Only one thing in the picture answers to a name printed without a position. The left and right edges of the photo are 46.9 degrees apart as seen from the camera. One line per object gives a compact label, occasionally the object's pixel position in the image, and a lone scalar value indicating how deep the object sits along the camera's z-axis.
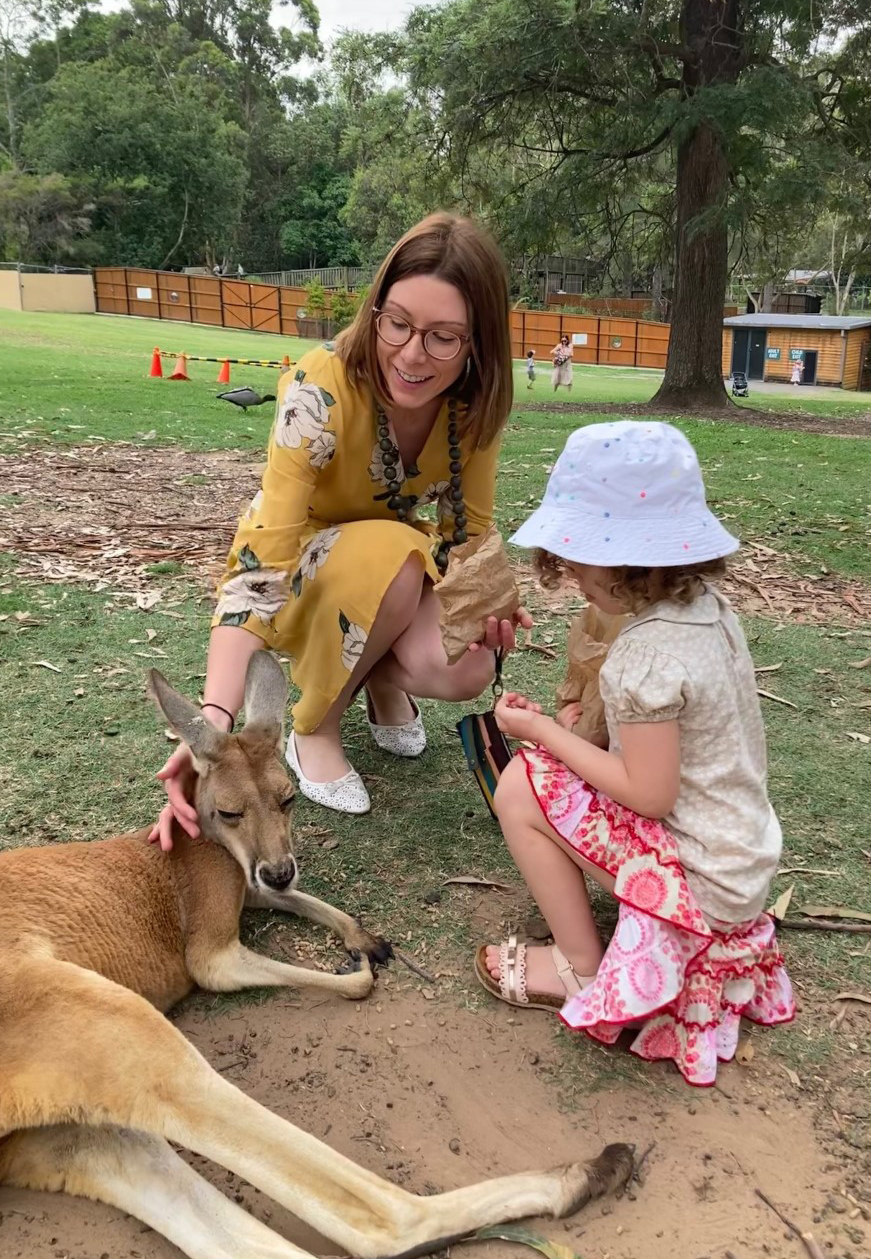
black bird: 10.30
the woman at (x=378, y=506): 2.40
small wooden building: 26.88
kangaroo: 1.47
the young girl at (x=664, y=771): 1.73
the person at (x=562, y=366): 17.73
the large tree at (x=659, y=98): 11.54
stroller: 20.09
